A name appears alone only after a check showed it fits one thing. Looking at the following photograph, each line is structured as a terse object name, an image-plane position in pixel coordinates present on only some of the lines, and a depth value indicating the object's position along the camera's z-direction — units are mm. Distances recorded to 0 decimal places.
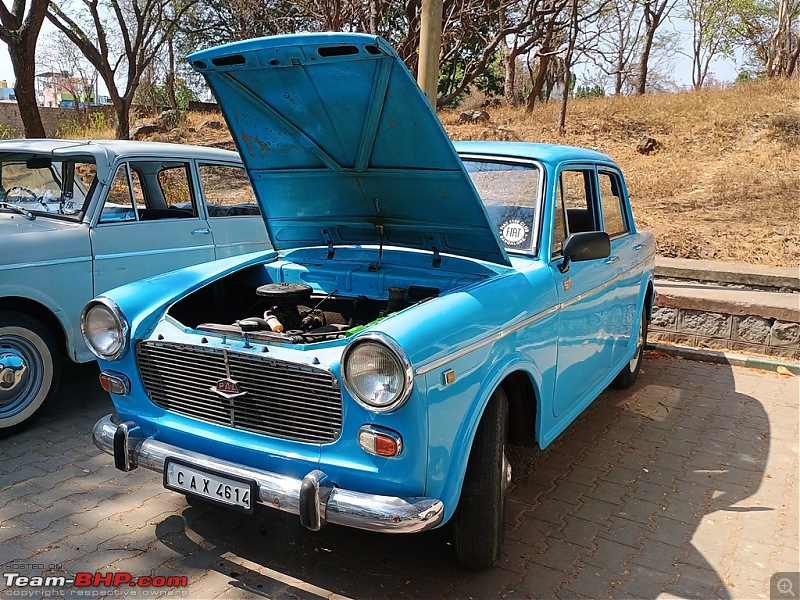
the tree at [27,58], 9492
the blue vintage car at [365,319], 2432
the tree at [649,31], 22406
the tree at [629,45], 28781
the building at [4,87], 49969
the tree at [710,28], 32750
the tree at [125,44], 14539
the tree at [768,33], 23969
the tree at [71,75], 29562
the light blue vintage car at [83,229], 4289
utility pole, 6062
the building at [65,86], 29694
